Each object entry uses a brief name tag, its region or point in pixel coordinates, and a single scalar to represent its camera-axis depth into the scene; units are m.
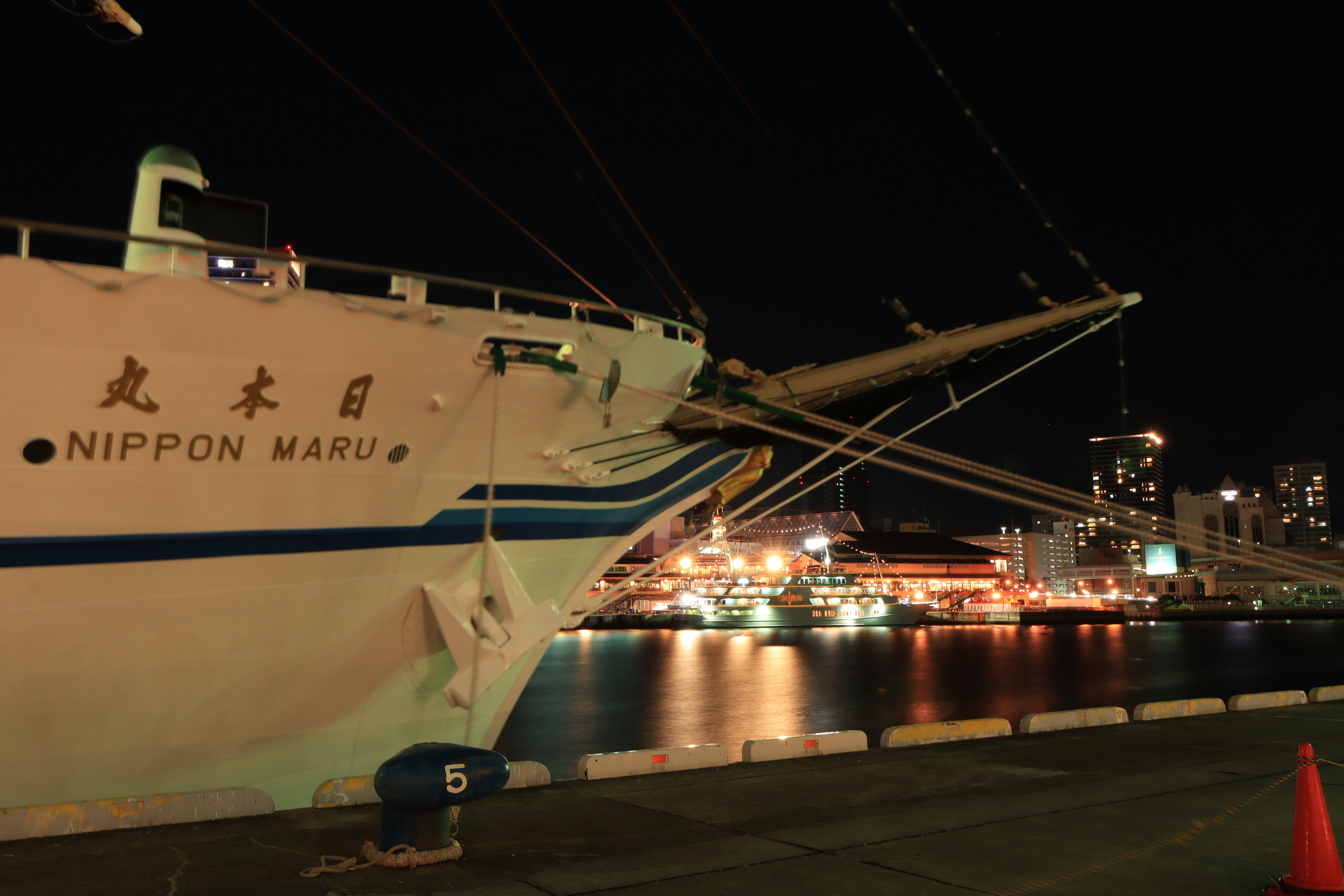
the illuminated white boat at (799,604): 86.44
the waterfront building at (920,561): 121.31
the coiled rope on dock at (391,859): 4.86
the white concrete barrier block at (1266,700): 14.16
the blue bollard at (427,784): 4.72
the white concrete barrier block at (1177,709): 12.77
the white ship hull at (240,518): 6.32
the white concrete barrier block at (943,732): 10.04
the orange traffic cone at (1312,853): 4.54
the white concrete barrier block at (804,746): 8.84
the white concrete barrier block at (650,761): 7.92
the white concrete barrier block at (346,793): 6.55
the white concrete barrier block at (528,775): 7.48
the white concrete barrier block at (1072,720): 11.26
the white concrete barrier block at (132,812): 5.51
